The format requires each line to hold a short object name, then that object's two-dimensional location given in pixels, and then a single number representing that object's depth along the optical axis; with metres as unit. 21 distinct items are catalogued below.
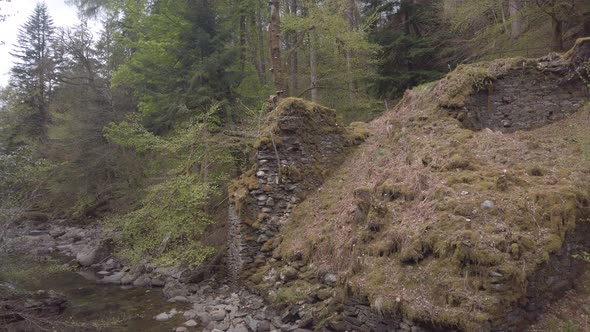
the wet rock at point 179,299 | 9.02
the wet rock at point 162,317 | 7.94
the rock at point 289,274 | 7.44
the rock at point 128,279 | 10.82
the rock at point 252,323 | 7.00
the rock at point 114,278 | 11.00
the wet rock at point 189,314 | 7.93
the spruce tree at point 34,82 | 21.97
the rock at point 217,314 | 7.74
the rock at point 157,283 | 10.52
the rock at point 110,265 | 12.33
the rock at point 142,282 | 10.61
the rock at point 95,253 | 12.83
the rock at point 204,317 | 7.67
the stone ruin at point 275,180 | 8.84
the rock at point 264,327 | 6.87
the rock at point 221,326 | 7.25
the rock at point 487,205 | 5.35
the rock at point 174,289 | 9.41
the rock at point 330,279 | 6.51
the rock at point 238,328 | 7.04
